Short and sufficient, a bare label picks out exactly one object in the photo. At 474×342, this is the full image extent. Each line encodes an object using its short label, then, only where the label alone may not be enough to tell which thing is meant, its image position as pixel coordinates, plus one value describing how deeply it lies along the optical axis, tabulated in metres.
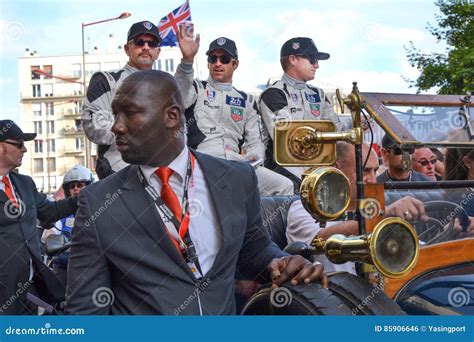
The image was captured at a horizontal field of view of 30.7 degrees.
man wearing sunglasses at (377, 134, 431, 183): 3.68
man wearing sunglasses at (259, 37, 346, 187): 6.20
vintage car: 2.81
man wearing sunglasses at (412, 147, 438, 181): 4.57
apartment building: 28.78
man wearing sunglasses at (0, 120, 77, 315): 5.57
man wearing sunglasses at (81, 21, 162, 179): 5.00
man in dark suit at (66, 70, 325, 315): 2.83
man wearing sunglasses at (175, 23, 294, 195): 5.90
